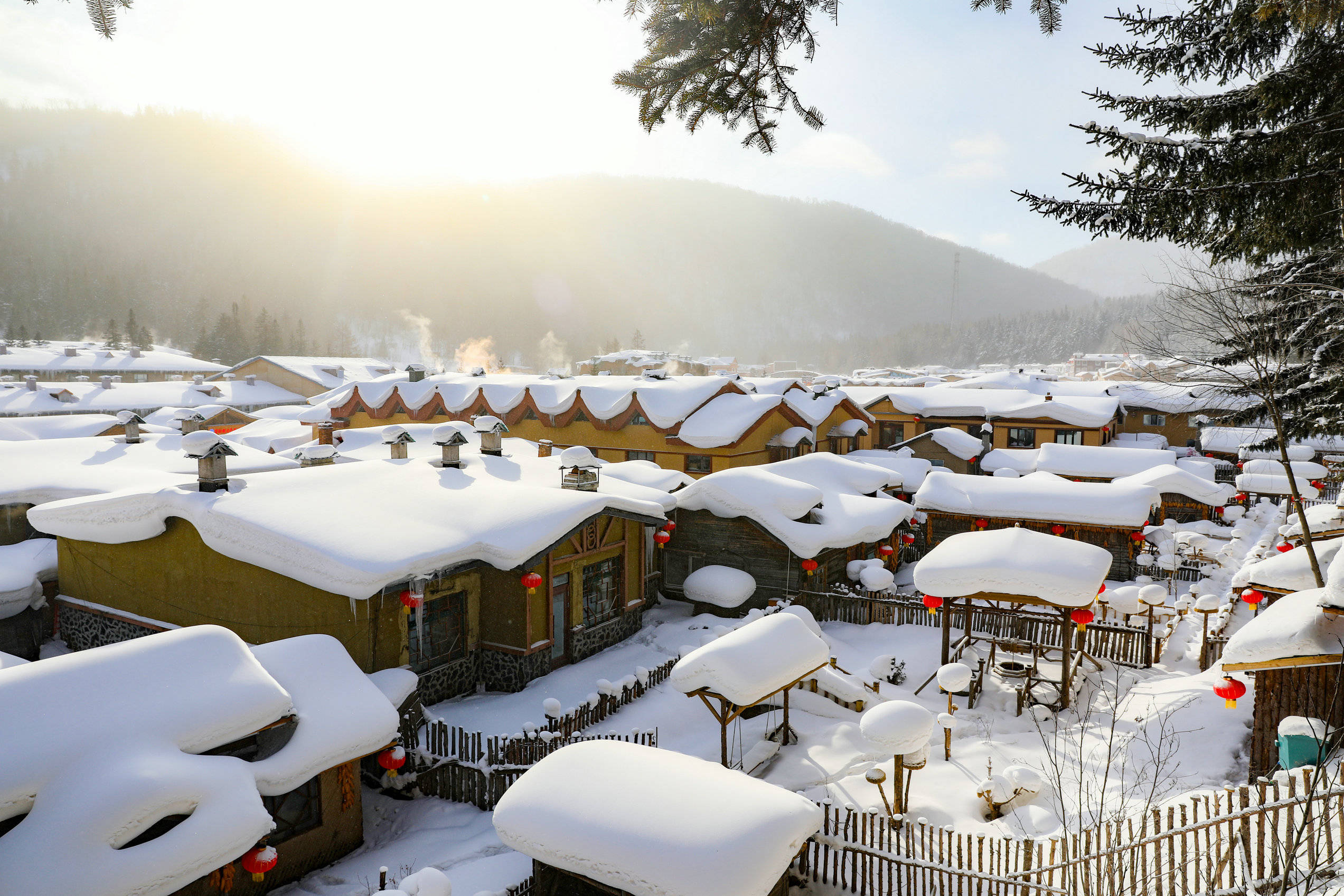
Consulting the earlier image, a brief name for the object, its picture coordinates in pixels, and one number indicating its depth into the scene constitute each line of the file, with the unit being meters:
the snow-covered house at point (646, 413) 31.11
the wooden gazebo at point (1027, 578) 14.67
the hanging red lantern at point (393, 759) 11.80
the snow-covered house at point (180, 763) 7.59
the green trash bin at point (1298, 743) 9.27
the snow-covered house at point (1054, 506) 24.41
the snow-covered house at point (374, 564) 13.54
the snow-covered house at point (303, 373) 65.81
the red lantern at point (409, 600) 13.65
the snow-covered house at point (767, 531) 21.08
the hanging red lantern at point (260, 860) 8.96
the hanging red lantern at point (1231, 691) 10.80
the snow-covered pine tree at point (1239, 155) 7.03
